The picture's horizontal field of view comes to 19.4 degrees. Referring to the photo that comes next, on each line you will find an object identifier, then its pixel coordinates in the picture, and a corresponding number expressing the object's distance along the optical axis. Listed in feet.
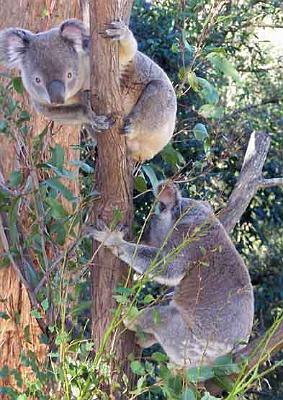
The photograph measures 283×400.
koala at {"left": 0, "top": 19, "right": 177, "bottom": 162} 9.17
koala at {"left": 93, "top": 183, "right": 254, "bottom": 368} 9.63
